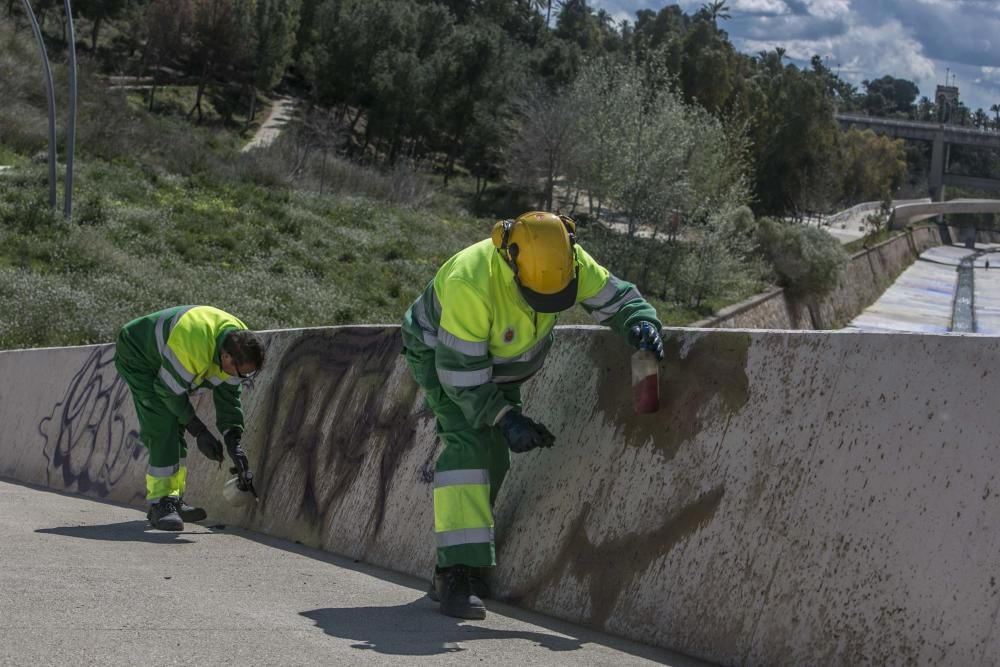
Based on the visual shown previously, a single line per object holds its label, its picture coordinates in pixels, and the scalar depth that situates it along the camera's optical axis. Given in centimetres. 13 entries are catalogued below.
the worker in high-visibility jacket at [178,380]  670
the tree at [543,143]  5028
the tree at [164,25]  5806
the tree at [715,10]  10731
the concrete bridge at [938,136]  11712
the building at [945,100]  15712
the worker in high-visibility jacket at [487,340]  446
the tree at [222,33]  6006
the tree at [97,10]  5784
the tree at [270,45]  6028
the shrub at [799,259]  4041
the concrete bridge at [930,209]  7844
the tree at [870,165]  9150
